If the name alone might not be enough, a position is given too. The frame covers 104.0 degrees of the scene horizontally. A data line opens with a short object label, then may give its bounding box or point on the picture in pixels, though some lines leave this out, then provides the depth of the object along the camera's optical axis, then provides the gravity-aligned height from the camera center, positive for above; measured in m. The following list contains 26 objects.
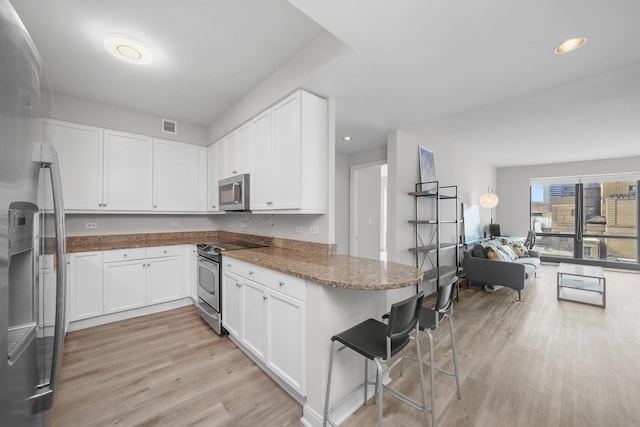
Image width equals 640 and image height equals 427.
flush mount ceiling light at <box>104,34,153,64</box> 2.03 +1.41
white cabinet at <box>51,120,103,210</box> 2.93 +0.59
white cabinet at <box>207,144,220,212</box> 3.75 +0.51
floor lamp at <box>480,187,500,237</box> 5.73 +0.27
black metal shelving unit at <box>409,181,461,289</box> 3.70 -0.35
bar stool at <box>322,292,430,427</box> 1.27 -0.74
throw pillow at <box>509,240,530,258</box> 5.33 -0.81
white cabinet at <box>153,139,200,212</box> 3.59 +0.54
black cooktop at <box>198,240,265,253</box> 2.80 -0.42
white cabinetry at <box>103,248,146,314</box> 2.97 -0.83
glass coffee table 3.79 -1.18
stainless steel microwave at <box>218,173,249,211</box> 2.91 +0.24
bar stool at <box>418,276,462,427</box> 1.64 -0.73
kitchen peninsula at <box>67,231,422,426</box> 1.57 -0.68
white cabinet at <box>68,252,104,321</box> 2.76 -0.83
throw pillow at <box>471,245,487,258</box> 4.34 -0.70
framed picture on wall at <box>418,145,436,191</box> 3.83 +0.72
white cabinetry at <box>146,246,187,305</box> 3.27 -0.84
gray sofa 3.83 -0.95
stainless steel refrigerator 0.59 -0.08
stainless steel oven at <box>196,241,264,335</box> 2.71 -0.80
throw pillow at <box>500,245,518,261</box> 4.77 -0.79
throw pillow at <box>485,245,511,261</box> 4.24 -0.72
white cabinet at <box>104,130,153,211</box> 3.22 +0.55
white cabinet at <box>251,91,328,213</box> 2.26 +0.55
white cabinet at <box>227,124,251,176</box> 2.96 +0.75
